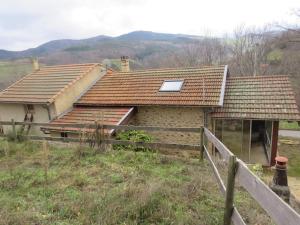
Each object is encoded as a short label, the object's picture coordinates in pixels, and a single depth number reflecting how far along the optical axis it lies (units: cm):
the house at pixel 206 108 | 1168
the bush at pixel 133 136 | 1083
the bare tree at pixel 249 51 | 3183
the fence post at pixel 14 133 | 928
